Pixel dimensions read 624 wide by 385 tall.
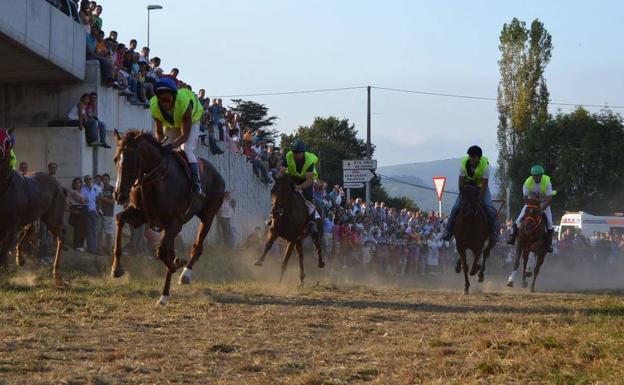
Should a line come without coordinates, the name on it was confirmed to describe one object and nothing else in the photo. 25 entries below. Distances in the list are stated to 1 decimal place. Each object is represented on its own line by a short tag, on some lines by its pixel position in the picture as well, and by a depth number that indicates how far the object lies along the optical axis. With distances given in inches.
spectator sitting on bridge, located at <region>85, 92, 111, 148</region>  887.7
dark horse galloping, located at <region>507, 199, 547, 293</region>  835.4
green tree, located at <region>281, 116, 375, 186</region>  3218.5
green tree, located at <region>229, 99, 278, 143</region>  3171.8
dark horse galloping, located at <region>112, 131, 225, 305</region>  487.5
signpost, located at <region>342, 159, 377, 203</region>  1288.1
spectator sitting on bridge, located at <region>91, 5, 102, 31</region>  965.4
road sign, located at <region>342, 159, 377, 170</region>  1288.1
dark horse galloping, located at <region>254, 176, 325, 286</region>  719.1
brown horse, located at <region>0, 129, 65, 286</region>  566.1
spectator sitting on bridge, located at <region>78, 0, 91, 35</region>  924.6
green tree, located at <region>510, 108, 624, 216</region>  3002.0
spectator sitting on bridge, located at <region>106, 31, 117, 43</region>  965.3
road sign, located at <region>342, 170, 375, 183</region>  1289.4
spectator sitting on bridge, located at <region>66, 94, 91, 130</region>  880.9
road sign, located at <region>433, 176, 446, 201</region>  1453.0
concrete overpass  773.3
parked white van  2365.9
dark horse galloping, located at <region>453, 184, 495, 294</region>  734.5
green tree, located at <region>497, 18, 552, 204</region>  3009.4
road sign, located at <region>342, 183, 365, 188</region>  1285.1
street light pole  1534.2
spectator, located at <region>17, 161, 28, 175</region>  748.0
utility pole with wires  1767.7
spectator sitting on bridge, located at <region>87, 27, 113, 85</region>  927.7
